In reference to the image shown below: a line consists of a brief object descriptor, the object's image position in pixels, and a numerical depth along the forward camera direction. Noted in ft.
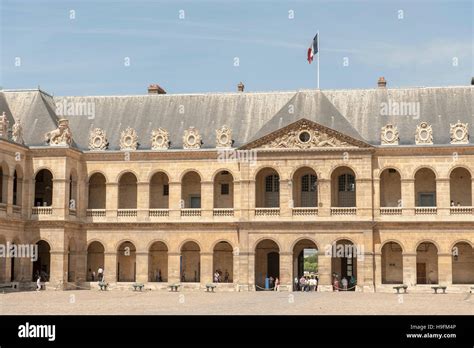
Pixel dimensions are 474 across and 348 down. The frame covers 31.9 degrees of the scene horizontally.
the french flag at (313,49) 194.18
